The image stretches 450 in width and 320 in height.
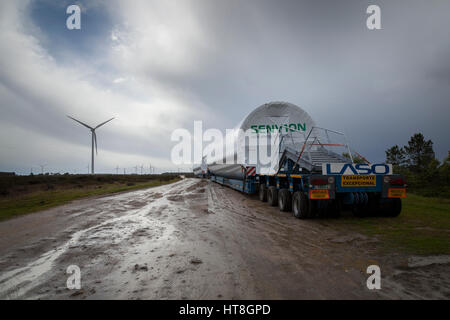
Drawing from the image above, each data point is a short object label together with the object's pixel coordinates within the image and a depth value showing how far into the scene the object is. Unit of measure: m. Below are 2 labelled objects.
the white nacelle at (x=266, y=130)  11.20
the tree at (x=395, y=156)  37.62
